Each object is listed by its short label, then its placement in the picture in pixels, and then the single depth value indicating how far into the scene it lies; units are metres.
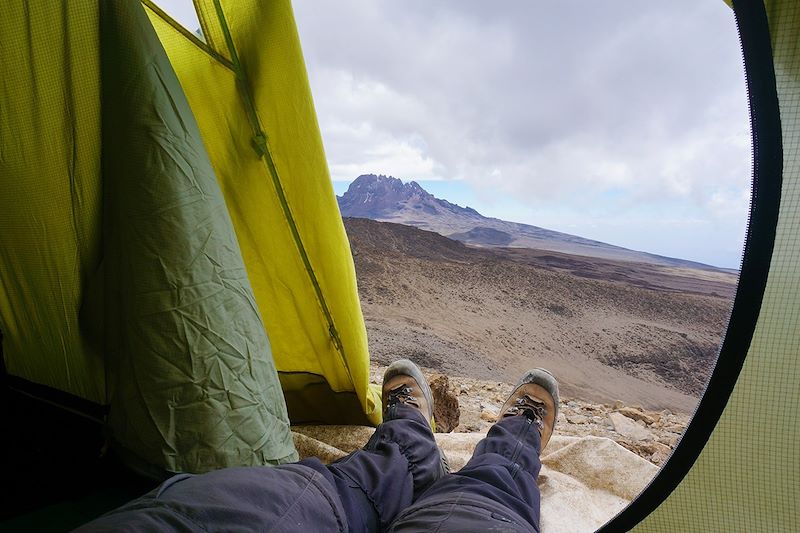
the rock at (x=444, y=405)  1.86
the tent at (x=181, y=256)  0.59
